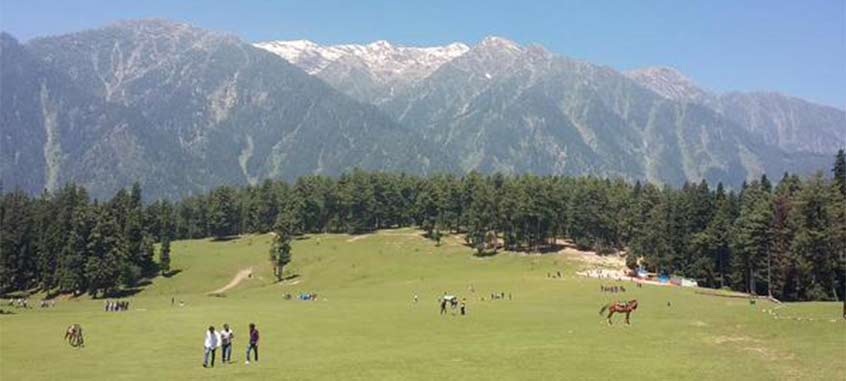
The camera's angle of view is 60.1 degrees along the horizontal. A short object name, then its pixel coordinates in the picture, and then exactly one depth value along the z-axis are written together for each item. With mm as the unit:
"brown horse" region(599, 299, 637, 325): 62719
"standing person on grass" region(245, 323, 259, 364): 45344
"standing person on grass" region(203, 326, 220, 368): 43906
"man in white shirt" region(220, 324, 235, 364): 45344
